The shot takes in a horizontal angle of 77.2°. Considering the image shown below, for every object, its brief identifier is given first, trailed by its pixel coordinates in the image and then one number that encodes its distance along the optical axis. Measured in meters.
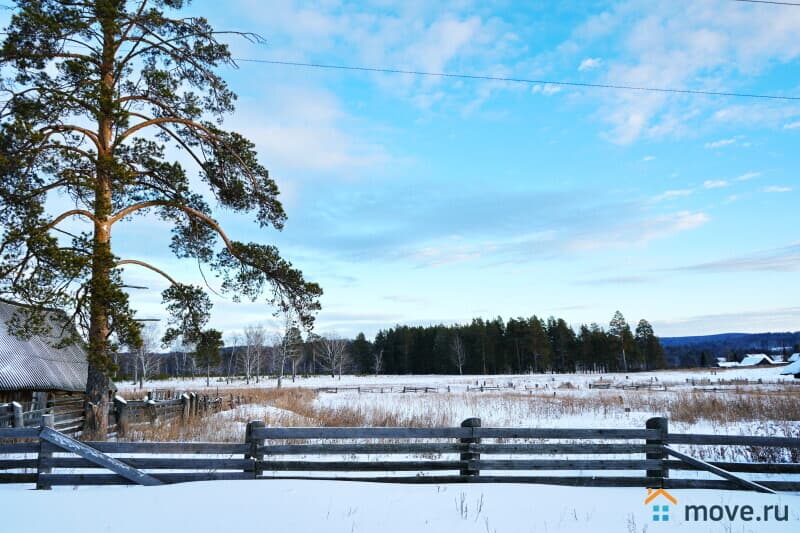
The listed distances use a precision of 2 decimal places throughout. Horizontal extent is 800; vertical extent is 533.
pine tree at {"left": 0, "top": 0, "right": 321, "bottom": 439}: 11.02
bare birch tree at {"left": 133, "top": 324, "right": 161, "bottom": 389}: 83.28
